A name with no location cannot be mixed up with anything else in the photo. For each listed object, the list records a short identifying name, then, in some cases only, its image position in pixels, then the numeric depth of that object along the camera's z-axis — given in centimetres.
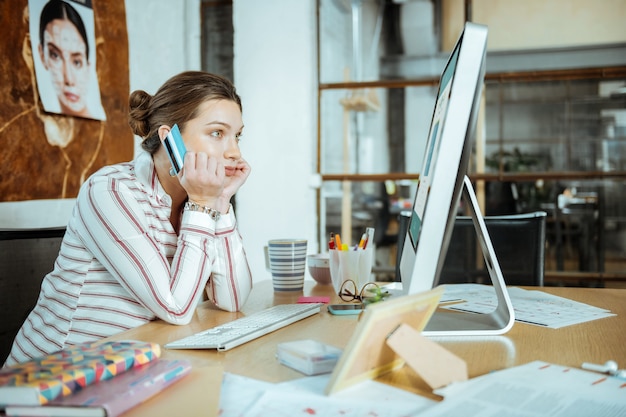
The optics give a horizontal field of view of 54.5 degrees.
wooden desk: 82
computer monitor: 82
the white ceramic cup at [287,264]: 149
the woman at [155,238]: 120
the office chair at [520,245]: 170
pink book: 58
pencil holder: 138
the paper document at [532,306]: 113
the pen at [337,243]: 141
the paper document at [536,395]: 63
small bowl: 158
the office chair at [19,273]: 141
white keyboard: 93
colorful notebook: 60
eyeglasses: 126
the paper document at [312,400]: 65
